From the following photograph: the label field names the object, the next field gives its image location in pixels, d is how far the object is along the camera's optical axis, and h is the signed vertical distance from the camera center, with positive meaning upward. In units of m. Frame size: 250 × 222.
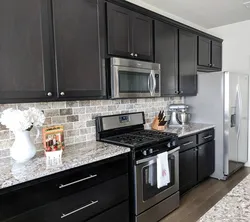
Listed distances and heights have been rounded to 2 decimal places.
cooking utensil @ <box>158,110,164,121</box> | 3.08 -0.24
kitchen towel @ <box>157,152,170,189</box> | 2.23 -0.76
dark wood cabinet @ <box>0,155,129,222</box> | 1.29 -0.68
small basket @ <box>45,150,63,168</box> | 1.56 -0.44
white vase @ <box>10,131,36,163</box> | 1.57 -0.34
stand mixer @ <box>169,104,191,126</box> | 3.34 -0.26
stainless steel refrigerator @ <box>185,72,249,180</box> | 3.32 -0.22
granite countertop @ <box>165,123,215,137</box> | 2.83 -0.44
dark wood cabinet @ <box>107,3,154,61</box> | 2.19 +0.73
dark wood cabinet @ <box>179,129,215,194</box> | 2.85 -0.88
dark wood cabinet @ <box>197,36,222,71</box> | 3.59 +0.76
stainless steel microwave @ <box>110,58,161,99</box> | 2.19 +0.23
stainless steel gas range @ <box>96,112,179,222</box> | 2.04 -0.63
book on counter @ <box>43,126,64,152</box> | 1.77 -0.33
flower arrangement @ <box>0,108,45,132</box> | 1.52 -0.12
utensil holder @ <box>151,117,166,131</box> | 2.98 -0.38
